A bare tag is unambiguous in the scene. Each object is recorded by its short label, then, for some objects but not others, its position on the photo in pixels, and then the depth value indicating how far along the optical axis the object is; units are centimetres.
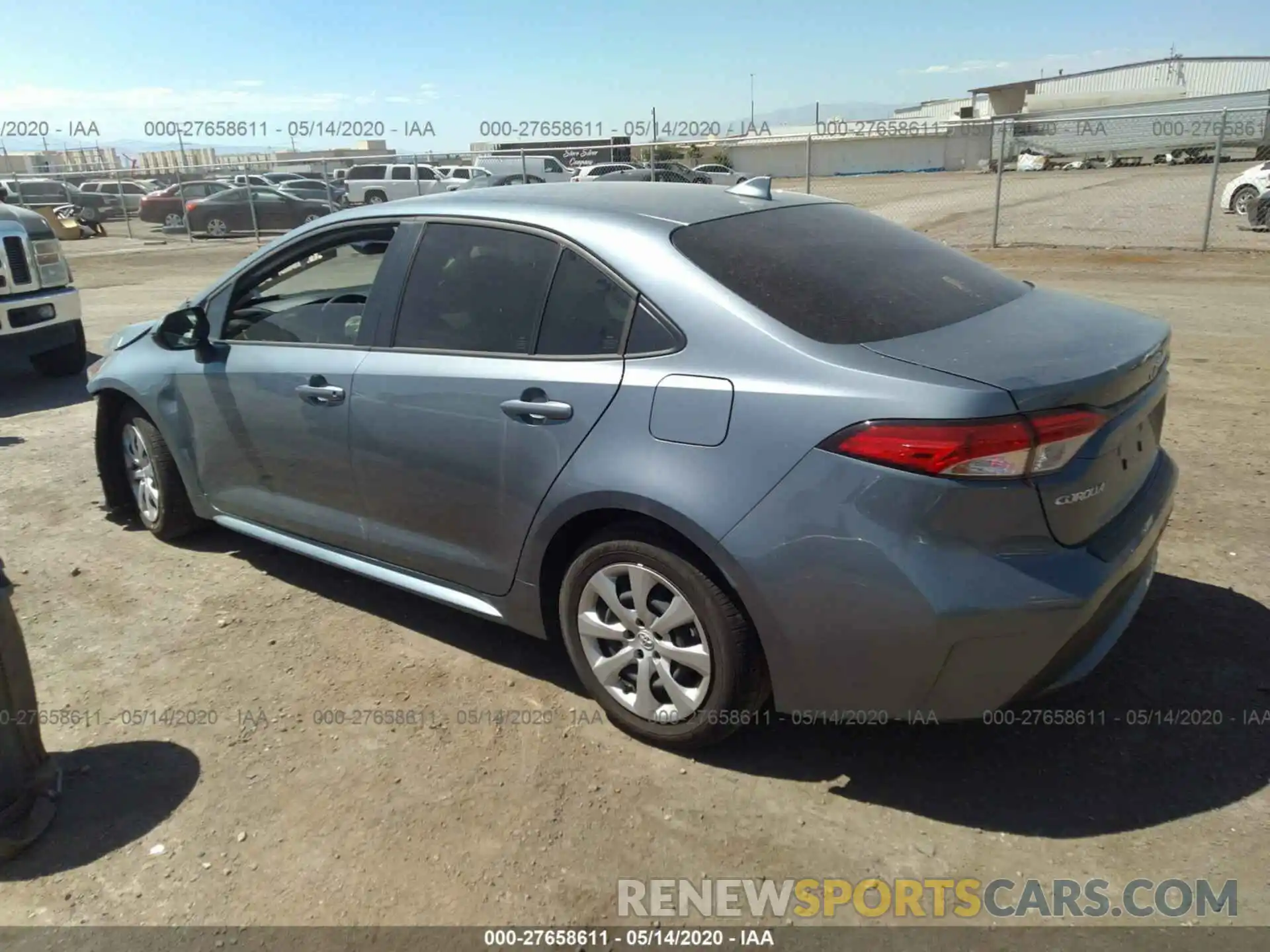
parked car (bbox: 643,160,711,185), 2009
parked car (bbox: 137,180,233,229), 2808
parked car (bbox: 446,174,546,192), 2069
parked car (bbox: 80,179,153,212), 3319
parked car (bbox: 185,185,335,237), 2477
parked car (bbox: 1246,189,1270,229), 1602
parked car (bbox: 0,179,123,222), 2867
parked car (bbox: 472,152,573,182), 2473
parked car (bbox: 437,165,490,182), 2891
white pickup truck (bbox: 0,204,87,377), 808
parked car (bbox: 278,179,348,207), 2672
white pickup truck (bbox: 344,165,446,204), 2812
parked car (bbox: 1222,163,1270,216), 1708
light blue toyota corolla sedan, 253
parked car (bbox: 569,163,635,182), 2472
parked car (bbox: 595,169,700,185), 1706
